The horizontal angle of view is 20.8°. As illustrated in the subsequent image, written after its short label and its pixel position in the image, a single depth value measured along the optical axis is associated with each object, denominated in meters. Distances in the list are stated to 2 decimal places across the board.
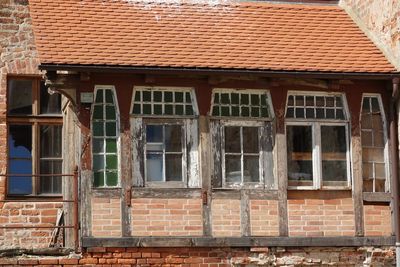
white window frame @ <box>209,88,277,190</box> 17.06
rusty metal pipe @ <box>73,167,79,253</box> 16.39
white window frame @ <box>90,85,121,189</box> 16.61
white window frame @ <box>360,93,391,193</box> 17.64
